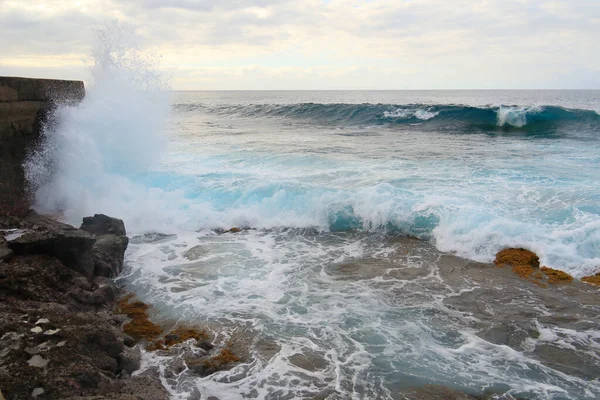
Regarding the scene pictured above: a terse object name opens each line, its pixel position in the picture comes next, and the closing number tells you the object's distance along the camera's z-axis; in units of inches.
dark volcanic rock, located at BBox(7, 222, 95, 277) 200.8
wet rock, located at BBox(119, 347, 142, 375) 153.7
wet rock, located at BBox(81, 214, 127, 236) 277.7
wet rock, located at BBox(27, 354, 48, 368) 129.5
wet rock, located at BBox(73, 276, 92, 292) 199.8
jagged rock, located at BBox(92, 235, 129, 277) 236.8
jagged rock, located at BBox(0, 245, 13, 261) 190.8
